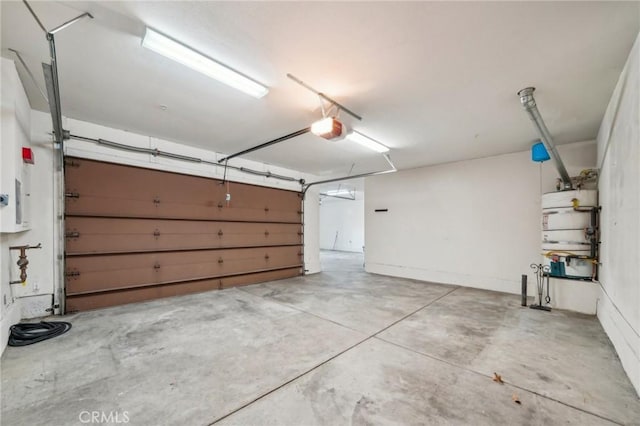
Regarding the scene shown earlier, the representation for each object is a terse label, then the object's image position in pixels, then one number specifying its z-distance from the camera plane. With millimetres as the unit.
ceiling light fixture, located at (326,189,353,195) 10584
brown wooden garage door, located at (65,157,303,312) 3701
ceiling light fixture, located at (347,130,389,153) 4048
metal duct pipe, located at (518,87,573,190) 2693
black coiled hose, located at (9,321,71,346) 2594
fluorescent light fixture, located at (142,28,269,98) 1987
